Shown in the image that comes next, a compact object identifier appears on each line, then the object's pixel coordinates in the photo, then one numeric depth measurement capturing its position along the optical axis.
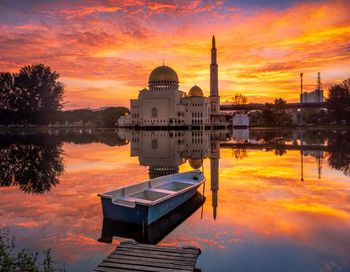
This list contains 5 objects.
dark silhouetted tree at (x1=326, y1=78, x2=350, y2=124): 81.69
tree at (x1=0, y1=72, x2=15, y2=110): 84.38
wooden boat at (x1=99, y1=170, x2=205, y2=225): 9.38
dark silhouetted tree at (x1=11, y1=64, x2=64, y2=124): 85.38
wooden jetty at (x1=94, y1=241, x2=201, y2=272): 6.20
